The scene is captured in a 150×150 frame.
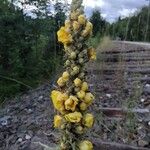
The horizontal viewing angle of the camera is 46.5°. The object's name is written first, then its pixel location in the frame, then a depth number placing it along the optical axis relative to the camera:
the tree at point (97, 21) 7.41
